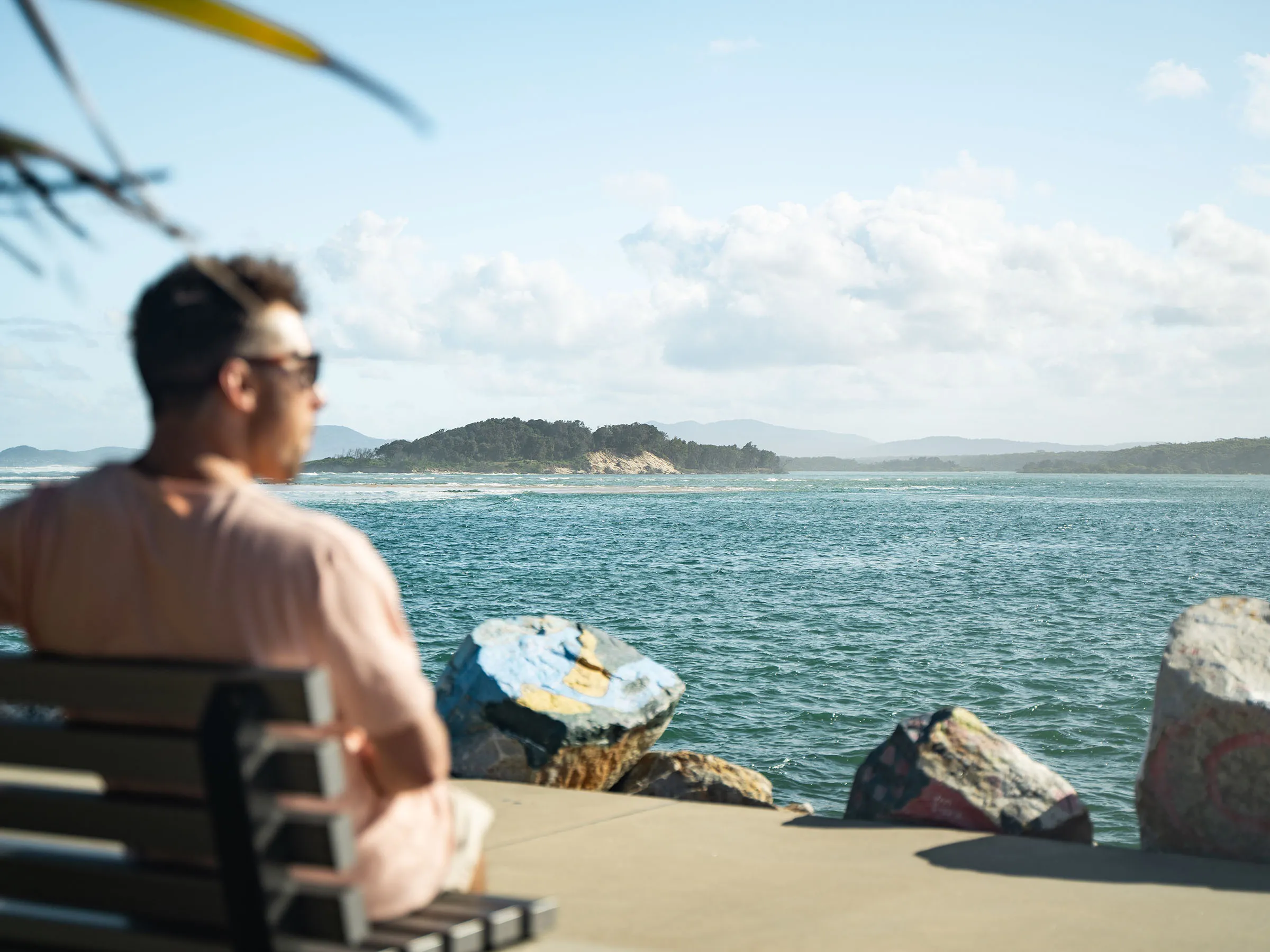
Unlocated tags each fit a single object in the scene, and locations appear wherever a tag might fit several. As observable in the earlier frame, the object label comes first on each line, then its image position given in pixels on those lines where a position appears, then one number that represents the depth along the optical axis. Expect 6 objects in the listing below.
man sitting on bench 1.66
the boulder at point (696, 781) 6.75
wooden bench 1.59
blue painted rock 6.42
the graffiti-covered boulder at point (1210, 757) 4.96
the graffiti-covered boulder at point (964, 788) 5.36
